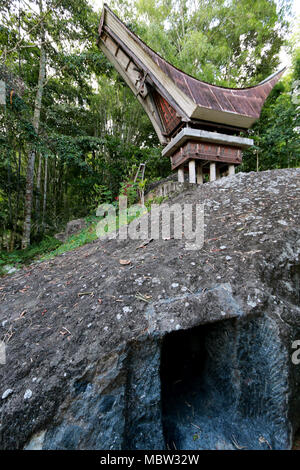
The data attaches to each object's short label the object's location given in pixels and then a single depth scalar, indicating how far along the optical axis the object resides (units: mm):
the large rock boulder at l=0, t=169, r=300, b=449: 1068
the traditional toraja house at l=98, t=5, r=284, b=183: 4422
